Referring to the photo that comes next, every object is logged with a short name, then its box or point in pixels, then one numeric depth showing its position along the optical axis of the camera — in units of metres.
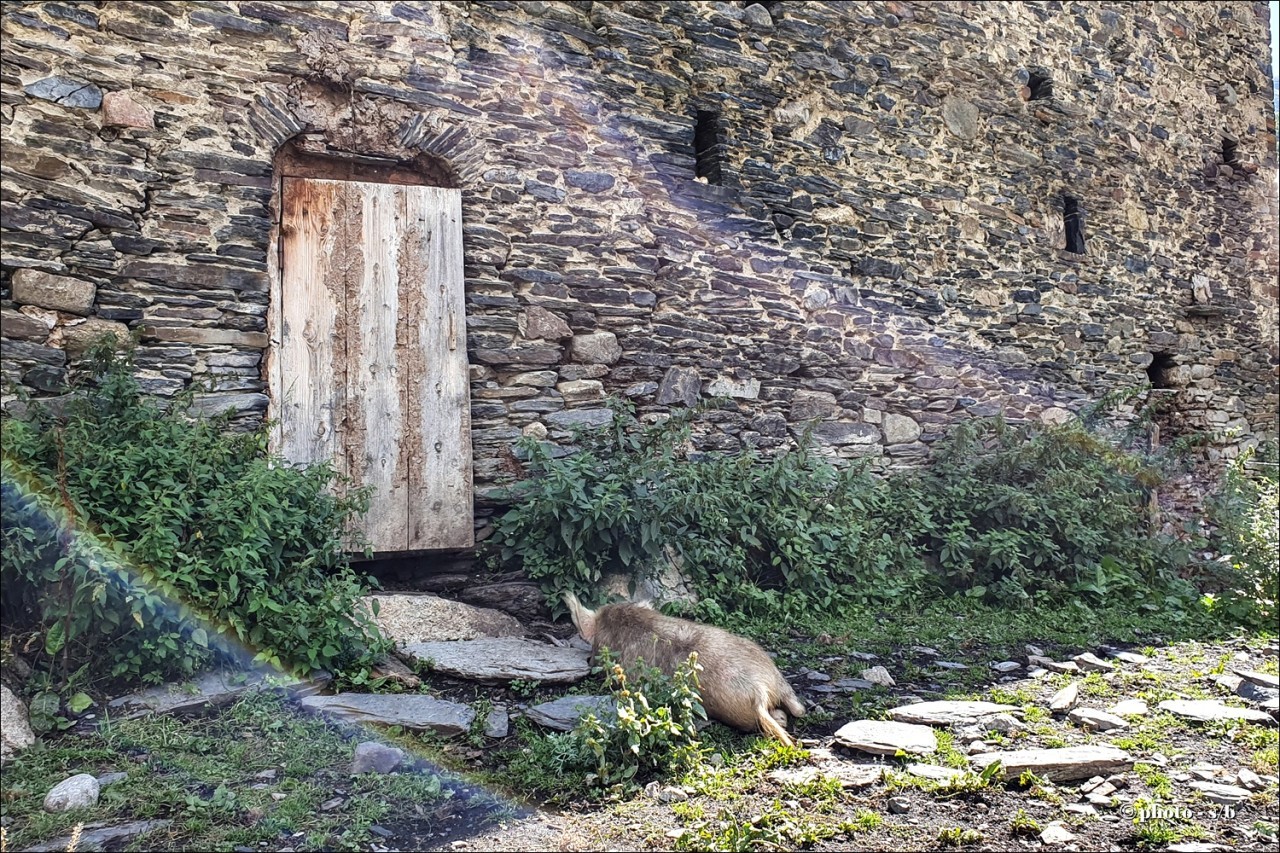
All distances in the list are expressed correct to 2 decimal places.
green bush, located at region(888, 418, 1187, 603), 6.12
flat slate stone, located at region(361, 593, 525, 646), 4.30
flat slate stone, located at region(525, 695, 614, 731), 3.35
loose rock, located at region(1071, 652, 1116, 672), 4.50
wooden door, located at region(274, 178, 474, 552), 4.97
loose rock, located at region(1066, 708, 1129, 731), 3.57
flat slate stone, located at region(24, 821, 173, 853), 2.39
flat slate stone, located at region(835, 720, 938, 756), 3.26
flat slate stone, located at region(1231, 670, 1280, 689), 4.19
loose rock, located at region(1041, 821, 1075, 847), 2.62
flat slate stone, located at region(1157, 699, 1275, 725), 3.73
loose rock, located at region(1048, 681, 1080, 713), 3.79
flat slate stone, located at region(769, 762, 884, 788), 2.99
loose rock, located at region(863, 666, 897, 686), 4.15
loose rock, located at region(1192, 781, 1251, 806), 2.94
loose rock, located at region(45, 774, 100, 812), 2.58
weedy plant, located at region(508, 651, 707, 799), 2.96
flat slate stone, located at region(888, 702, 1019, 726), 3.59
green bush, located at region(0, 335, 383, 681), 3.33
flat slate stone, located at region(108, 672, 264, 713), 3.23
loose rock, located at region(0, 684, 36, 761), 2.86
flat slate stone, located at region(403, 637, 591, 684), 3.88
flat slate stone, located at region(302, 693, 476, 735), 3.32
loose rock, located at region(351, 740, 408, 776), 2.93
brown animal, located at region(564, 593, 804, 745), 3.41
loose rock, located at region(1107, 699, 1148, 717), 3.77
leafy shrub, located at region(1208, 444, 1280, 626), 5.70
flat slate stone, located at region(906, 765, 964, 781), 3.01
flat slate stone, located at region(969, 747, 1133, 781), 3.07
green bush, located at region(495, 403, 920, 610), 4.96
